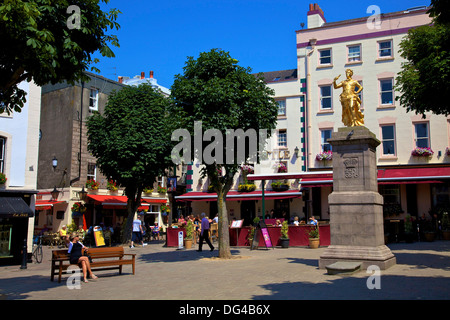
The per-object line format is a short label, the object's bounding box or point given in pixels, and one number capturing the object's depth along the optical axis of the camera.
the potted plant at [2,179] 18.94
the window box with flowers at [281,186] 30.28
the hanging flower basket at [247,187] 31.42
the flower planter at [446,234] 22.62
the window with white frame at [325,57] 31.36
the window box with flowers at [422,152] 27.25
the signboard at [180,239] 22.67
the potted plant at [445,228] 22.64
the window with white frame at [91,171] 32.91
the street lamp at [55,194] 31.53
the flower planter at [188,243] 23.25
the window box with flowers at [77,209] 30.73
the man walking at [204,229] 19.91
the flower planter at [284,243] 21.33
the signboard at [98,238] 24.58
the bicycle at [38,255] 18.88
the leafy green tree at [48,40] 8.08
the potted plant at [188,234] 23.28
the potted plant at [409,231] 21.89
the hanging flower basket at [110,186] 33.59
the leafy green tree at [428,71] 15.28
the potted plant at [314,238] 20.39
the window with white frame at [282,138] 31.71
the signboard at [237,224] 22.65
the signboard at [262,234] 20.89
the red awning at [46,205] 30.91
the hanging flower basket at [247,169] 31.85
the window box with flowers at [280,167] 30.74
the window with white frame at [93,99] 34.06
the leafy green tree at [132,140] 25.53
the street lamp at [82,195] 31.35
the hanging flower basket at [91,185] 31.92
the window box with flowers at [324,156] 29.47
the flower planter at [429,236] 22.07
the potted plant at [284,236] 21.34
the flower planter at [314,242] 20.38
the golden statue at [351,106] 13.80
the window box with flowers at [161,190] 39.41
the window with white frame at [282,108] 31.97
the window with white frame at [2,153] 19.45
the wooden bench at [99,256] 12.28
